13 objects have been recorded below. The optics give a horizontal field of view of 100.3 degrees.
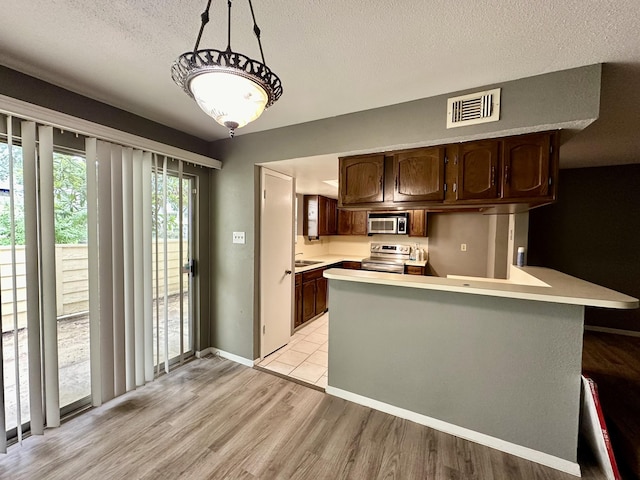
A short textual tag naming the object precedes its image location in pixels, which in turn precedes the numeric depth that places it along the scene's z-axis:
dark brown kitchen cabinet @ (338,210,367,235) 5.27
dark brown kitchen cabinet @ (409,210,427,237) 4.69
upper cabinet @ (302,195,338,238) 4.93
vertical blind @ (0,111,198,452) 1.76
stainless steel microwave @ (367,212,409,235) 4.72
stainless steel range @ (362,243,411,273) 4.58
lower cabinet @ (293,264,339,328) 3.86
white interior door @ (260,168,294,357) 3.04
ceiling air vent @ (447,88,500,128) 1.86
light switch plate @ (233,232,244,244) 2.96
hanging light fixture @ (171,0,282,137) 0.85
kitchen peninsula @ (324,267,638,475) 1.72
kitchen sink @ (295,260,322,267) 4.67
